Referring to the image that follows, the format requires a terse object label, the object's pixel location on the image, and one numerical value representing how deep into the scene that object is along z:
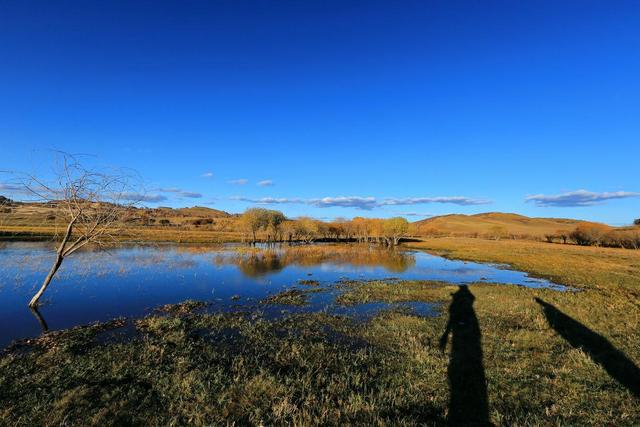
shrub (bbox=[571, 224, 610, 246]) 109.50
